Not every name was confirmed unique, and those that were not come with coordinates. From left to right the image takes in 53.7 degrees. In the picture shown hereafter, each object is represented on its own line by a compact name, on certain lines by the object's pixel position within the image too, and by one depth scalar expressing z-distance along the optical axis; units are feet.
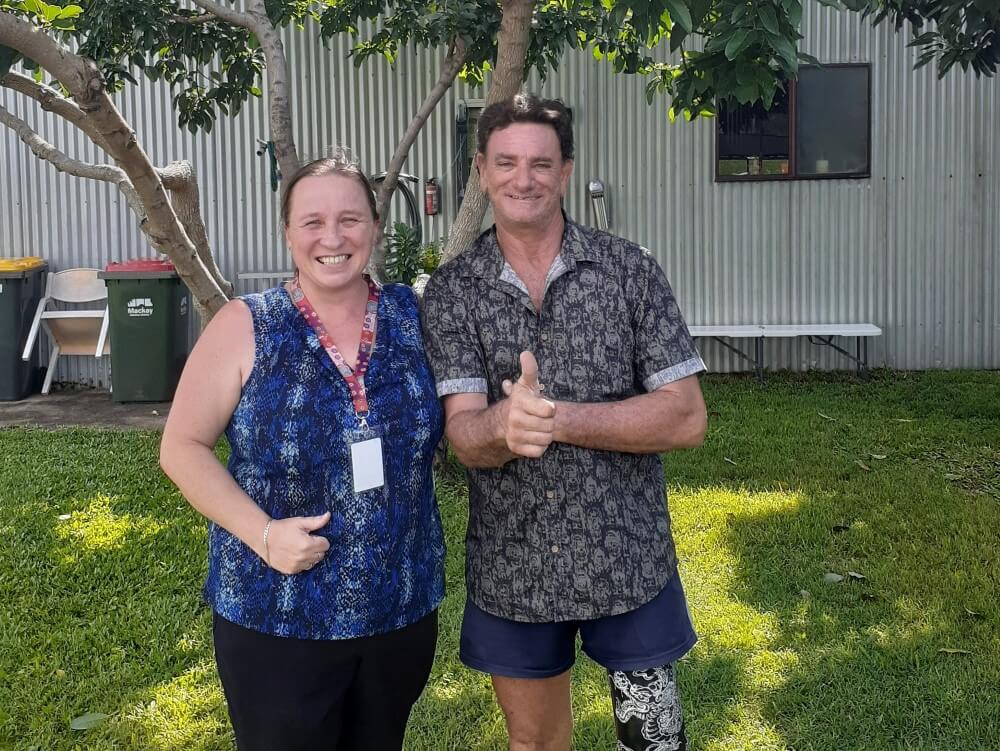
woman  6.63
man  7.32
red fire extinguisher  30.17
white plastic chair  29.96
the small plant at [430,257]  25.97
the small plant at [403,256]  23.90
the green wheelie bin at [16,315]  28.45
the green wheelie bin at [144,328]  27.58
